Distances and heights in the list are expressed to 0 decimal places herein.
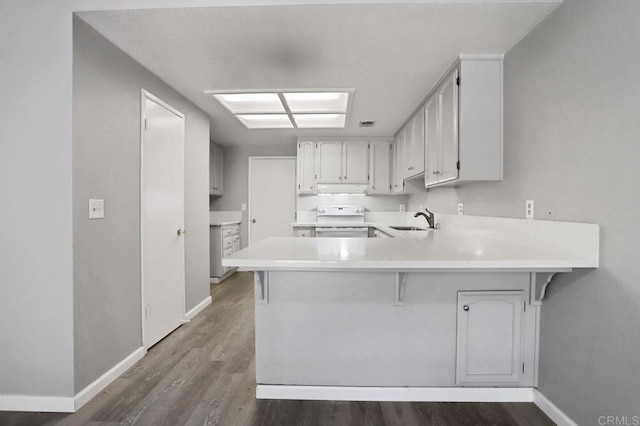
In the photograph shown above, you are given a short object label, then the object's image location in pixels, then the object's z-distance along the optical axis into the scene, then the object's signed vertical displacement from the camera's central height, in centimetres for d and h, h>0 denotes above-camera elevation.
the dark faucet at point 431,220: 359 -11
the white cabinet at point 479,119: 220 +65
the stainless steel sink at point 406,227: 405 -24
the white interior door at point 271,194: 555 +26
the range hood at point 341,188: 484 +33
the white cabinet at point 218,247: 467 -60
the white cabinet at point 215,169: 507 +66
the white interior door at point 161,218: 249 -9
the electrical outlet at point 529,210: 186 +1
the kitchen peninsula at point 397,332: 183 -73
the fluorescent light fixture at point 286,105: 282 +104
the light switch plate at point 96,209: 193 -1
